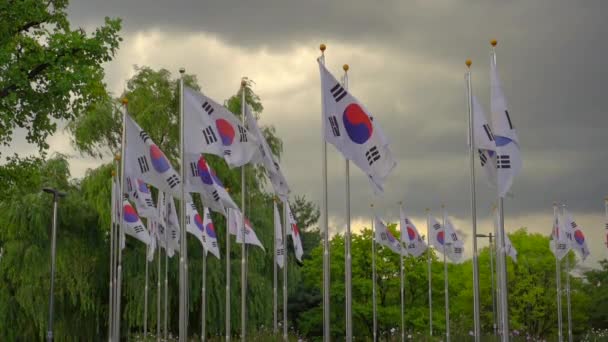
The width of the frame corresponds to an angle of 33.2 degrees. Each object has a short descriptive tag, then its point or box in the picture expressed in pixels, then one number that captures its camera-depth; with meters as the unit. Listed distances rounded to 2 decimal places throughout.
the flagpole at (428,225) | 49.49
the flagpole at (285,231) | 32.97
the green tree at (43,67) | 27.20
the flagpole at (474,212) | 21.70
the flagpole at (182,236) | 22.65
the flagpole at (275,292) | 37.84
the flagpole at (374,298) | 46.69
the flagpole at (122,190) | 24.71
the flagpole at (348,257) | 19.62
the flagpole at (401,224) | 45.84
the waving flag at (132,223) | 34.25
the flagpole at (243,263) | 25.69
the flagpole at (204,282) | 35.38
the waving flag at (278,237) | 37.12
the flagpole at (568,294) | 46.67
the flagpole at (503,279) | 20.34
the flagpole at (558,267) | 47.83
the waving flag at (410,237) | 45.17
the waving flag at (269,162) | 24.16
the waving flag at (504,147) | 20.67
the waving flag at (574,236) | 46.56
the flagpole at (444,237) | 47.41
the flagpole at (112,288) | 30.46
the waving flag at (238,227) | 33.91
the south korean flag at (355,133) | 19.23
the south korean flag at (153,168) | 23.97
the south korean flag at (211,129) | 22.86
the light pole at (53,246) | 33.38
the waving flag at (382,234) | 44.09
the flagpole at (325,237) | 19.83
